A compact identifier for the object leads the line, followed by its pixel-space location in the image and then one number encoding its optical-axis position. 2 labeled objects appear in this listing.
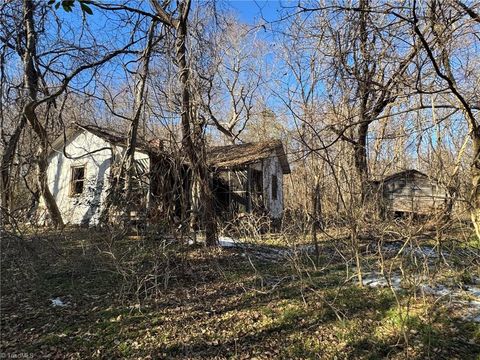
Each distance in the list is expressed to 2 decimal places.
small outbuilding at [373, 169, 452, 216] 14.94
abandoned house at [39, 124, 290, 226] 13.51
